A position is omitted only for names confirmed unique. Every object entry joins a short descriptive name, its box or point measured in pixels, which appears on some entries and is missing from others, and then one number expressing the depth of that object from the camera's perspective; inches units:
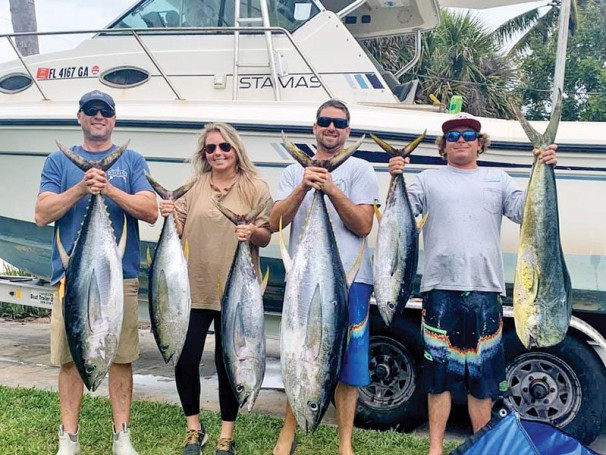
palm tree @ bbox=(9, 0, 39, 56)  396.8
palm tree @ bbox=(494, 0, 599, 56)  875.4
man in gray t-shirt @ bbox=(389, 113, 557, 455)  119.2
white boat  150.6
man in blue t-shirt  118.9
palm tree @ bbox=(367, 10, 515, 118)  619.5
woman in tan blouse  121.6
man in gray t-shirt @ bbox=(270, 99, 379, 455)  112.9
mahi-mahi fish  107.1
